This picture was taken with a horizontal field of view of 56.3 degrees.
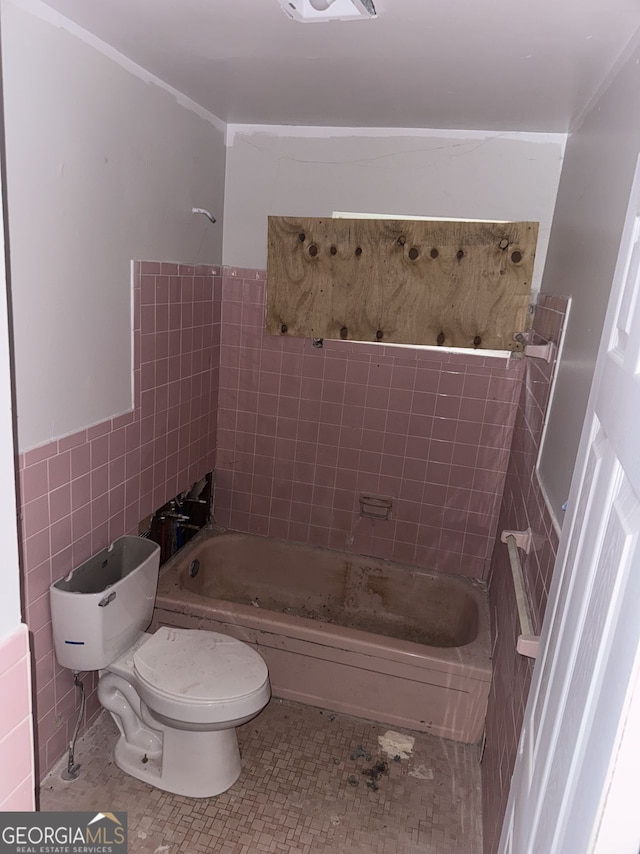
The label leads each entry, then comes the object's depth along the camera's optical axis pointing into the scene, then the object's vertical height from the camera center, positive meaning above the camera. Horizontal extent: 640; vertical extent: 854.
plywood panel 2.70 +0.01
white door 0.63 -0.43
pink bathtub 2.43 -1.54
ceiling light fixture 1.46 +0.64
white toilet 1.99 -1.38
